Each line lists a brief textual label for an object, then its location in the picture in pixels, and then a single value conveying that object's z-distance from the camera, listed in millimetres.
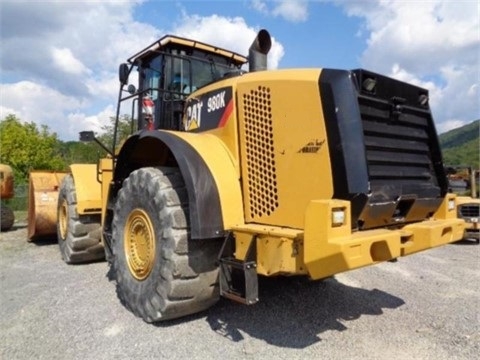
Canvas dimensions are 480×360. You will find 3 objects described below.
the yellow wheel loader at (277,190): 3156
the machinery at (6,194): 10844
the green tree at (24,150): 28953
